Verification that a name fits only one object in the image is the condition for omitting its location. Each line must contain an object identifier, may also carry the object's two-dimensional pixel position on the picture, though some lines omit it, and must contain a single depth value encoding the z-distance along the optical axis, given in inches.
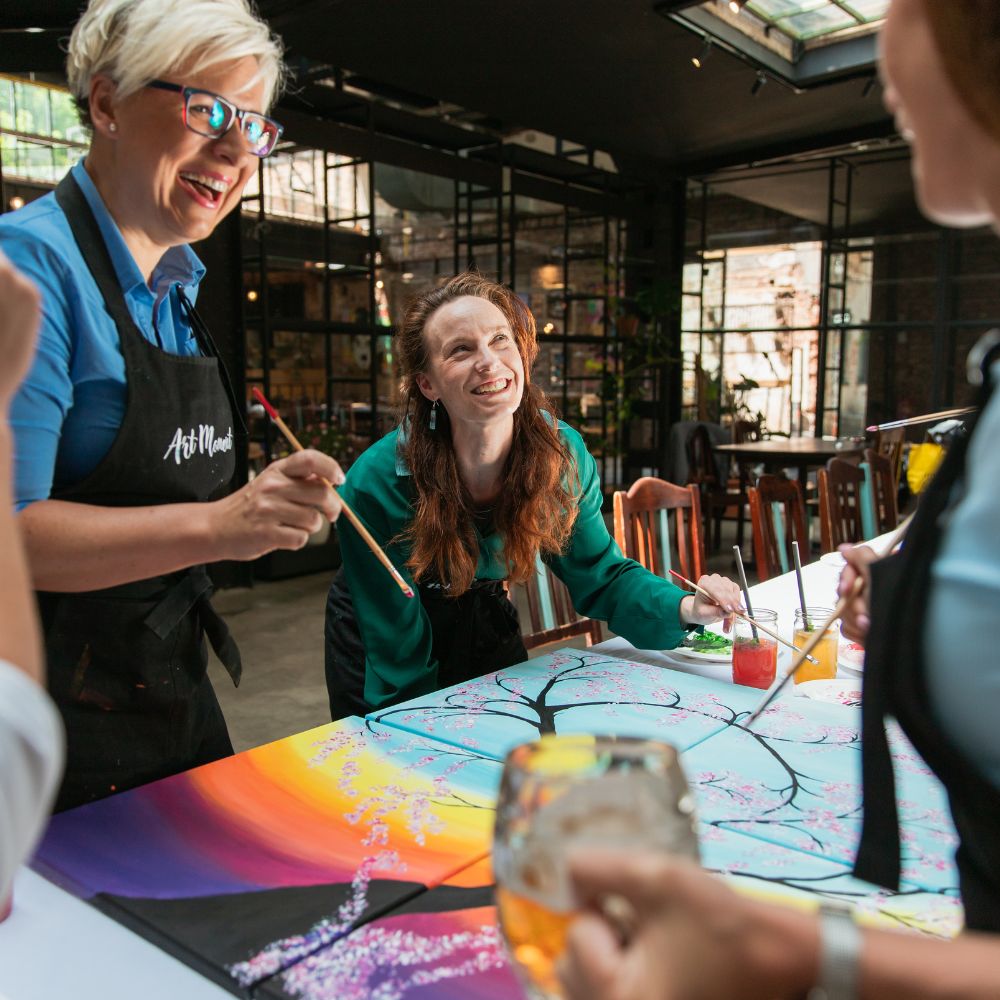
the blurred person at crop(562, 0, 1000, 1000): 15.8
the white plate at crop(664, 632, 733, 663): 72.8
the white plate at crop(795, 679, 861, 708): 62.7
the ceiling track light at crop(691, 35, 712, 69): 235.1
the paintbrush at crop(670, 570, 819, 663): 65.7
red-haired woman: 78.6
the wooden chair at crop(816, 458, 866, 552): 148.9
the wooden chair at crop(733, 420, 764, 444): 353.1
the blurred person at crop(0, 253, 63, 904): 17.6
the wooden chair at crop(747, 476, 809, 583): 128.6
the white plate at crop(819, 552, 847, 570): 111.3
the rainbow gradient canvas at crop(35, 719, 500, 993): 35.9
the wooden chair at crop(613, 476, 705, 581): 110.7
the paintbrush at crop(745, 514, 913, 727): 31.9
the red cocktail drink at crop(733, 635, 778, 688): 66.4
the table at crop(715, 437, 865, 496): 265.9
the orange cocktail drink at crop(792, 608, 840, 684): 67.9
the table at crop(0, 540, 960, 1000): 33.7
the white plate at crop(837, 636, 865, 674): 69.1
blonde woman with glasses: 46.7
